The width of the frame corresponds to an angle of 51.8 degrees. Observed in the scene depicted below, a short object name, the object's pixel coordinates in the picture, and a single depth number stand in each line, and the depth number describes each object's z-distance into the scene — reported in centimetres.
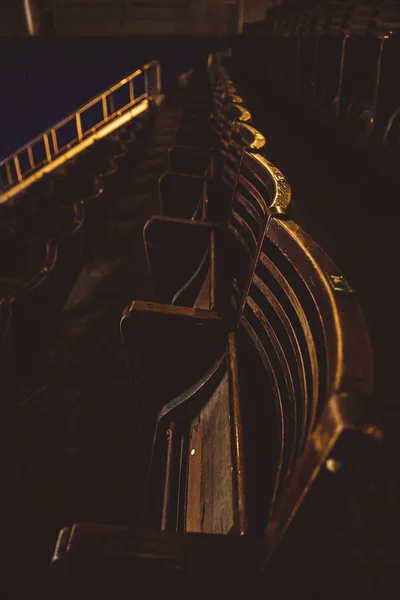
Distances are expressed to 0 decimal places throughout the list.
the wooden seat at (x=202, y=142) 163
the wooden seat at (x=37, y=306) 119
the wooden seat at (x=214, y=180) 123
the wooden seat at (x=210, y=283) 85
